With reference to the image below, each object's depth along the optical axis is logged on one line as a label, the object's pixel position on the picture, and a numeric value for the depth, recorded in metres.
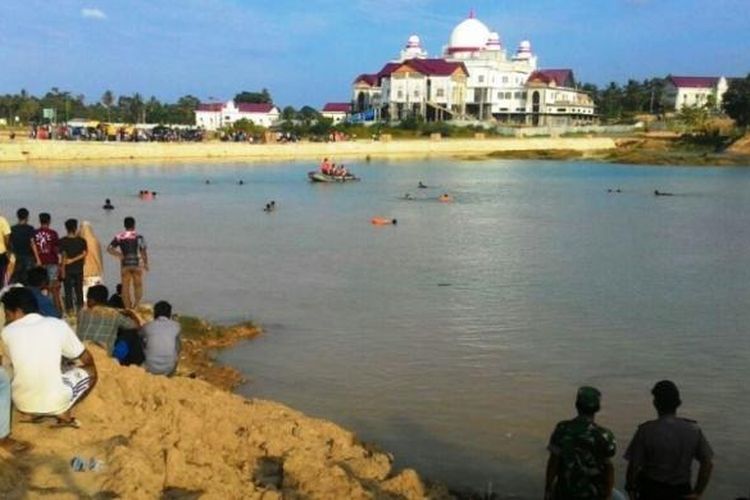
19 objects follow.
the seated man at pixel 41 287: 7.92
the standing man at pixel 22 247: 11.77
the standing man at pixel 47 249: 11.54
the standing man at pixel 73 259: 11.62
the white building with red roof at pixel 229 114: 126.88
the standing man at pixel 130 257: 12.36
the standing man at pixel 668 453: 5.24
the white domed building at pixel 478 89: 107.62
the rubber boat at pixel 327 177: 50.44
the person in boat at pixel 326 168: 51.02
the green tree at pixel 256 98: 156.50
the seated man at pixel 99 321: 8.14
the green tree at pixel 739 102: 90.88
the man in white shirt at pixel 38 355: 5.97
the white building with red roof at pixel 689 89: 131.38
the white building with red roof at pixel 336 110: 133.40
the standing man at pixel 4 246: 11.31
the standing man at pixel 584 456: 5.01
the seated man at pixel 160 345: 8.19
